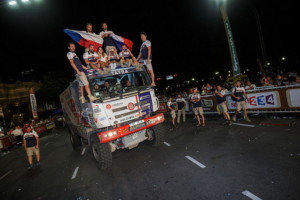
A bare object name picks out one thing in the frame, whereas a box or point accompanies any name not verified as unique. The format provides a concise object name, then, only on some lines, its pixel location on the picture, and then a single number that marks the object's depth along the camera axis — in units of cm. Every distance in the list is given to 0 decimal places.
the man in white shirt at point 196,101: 914
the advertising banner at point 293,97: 730
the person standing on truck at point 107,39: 714
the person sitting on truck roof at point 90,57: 618
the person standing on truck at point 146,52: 684
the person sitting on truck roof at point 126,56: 635
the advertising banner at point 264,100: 812
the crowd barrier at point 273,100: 745
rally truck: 527
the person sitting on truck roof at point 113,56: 677
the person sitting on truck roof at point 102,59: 635
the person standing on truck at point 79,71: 538
